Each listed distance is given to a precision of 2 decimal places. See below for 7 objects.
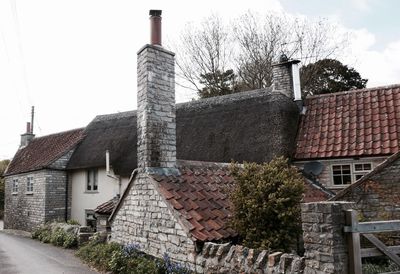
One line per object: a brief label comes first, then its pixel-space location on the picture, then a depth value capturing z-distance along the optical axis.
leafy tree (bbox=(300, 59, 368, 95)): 26.48
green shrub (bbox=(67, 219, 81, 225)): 18.90
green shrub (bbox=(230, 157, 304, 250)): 7.94
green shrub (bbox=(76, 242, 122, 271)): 10.62
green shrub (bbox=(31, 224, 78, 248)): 15.17
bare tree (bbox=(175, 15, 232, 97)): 28.14
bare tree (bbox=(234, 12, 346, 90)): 26.16
